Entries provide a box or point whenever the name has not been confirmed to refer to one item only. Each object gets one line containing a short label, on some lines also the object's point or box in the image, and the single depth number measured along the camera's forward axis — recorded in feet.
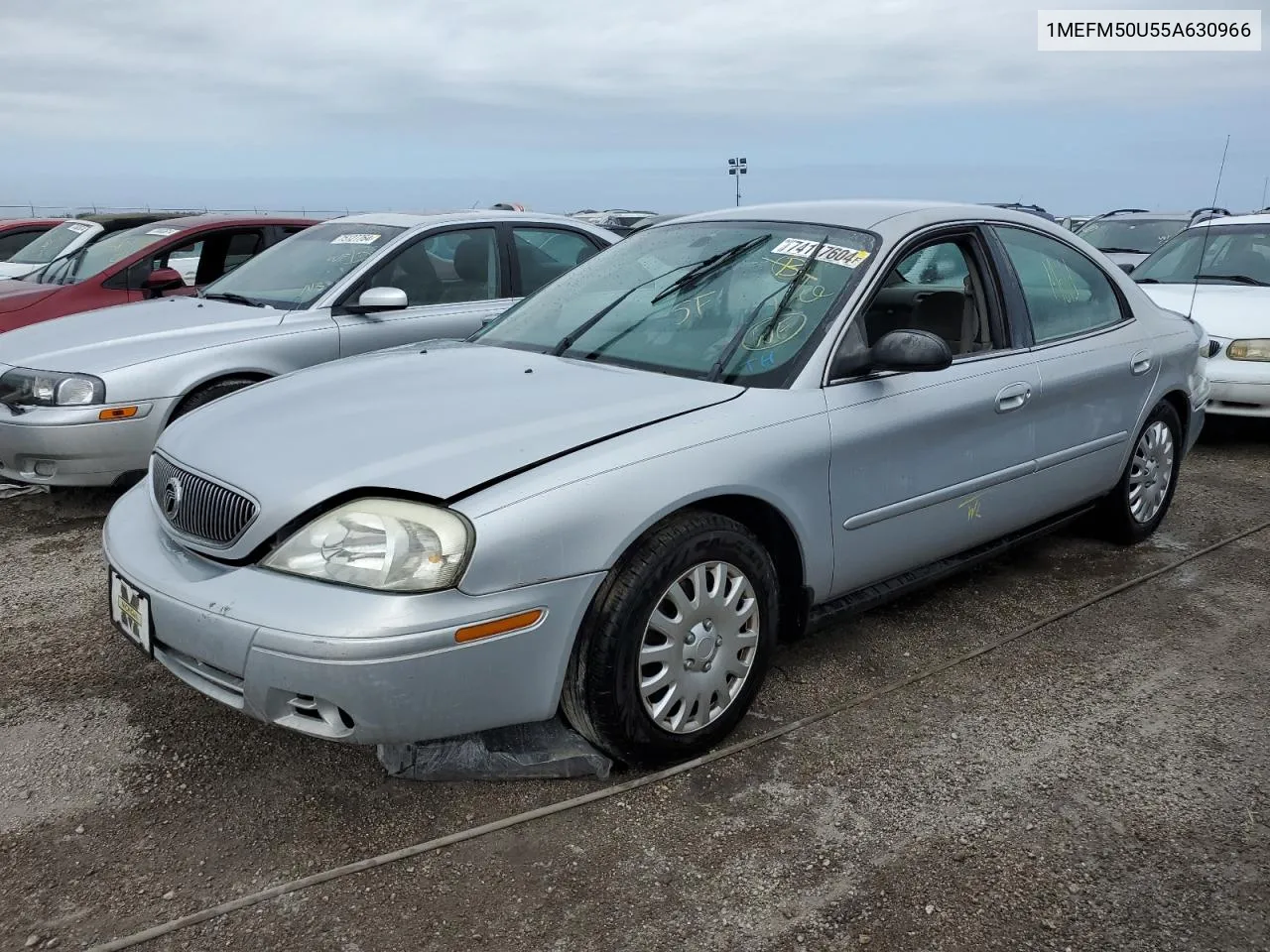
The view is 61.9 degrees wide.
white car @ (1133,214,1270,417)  21.31
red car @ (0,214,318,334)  22.12
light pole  153.28
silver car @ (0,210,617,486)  15.80
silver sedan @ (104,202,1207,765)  7.84
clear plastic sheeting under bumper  9.05
